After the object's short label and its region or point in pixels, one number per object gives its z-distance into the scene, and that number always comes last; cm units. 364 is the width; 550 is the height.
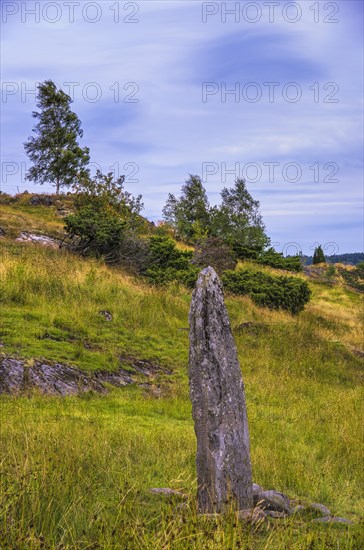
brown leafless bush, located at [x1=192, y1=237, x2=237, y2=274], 3466
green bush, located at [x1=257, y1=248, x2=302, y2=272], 5178
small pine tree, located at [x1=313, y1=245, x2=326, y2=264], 7862
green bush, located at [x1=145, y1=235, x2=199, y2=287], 2688
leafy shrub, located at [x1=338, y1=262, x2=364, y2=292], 6236
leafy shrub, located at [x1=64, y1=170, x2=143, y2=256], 2850
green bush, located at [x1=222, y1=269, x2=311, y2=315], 2888
